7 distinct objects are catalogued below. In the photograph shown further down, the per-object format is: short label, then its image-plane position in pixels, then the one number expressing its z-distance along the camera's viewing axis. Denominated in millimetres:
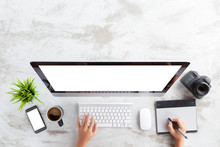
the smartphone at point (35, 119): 955
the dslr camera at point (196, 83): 878
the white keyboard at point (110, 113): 932
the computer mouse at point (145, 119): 937
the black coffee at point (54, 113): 929
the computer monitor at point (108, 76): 737
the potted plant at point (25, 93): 877
